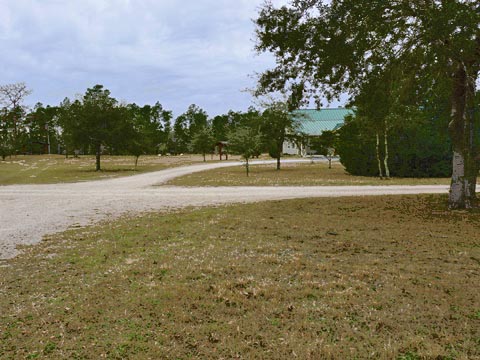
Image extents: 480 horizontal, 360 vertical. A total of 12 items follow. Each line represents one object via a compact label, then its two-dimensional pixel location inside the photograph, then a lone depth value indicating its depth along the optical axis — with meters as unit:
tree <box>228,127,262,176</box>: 32.81
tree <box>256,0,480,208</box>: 9.03
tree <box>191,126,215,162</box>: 60.97
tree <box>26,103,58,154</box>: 94.38
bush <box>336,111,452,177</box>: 29.77
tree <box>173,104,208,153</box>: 101.19
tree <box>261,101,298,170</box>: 39.50
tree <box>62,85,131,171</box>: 40.50
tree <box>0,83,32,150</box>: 76.16
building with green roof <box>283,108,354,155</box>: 85.25
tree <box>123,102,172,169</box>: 43.00
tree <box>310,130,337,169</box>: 49.84
